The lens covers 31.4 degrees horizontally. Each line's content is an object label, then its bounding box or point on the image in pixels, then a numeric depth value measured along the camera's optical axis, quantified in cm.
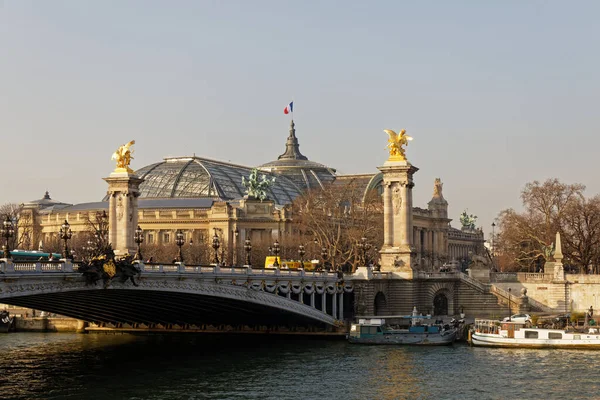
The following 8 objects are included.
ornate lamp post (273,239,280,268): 7196
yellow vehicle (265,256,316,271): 8056
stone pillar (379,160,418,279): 8106
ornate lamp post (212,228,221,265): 6488
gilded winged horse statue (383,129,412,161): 8181
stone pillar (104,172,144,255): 8669
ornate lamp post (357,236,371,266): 7898
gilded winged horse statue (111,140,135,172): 8518
